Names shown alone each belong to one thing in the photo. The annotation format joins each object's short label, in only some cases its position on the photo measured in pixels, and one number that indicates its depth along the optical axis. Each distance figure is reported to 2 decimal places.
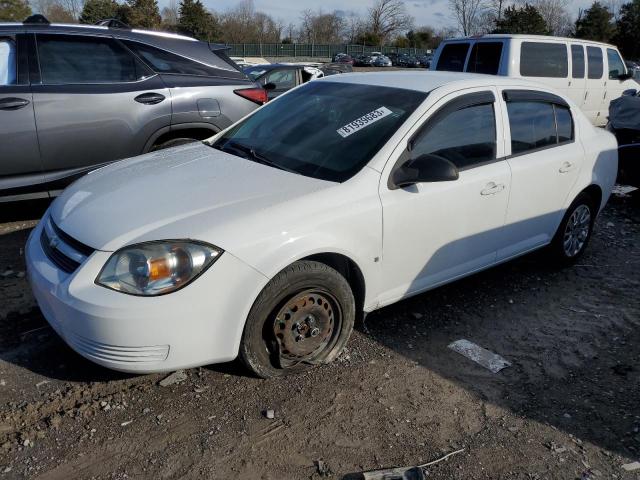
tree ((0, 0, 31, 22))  43.91
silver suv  4.72
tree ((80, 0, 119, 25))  58.16
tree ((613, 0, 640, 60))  48.41
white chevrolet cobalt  2.55
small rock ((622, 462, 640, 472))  2.57
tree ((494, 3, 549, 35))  46.06
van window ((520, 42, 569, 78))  9.36
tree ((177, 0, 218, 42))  60.00
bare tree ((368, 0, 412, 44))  79.81
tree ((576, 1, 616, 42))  48.78
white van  9.27
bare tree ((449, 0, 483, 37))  65.50
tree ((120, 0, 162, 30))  55.28
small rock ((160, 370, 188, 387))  3.02
